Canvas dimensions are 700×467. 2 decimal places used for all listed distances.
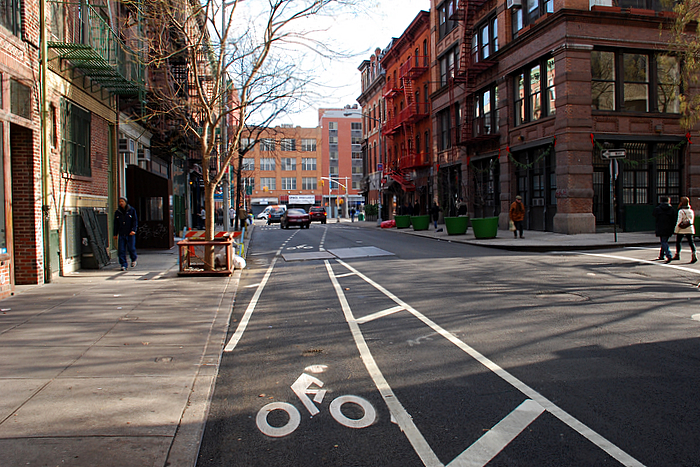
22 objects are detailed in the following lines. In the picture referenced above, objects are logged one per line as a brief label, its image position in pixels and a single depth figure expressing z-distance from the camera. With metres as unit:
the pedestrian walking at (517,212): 22.19
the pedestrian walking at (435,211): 31.72
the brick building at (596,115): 22.22
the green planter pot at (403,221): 35.74
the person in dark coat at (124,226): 13.98
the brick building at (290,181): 94.38
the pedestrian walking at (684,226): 14.14
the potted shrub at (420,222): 31.09
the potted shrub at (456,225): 25.94
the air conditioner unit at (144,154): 20.98
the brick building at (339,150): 97.82
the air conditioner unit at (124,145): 17.80
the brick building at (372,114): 56.31
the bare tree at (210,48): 13.36
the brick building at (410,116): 41.41
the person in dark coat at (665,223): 14.20
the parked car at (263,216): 76.62
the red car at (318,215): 54.83
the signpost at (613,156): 18.59
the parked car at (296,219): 39.88
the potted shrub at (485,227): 22.39
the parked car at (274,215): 54.97
